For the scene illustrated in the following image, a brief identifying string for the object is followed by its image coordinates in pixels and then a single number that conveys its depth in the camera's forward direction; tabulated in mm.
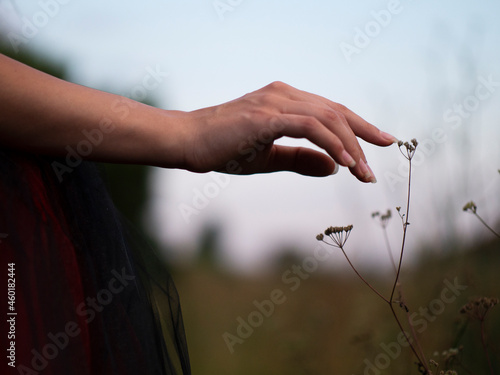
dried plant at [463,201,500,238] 956
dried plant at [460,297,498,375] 937
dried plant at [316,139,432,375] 952
